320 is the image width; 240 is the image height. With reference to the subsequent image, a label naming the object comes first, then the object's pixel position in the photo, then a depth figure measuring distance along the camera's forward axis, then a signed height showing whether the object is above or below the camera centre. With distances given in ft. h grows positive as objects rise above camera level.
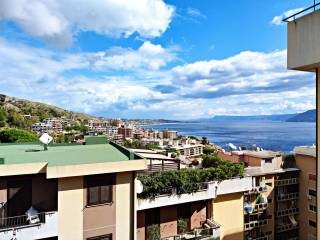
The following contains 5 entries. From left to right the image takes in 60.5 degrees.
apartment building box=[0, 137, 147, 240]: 30.25 -8.15
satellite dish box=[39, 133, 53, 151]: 36.96 -1.82
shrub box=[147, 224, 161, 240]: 42.22 -16.58
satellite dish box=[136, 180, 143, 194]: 37.91 -8.64
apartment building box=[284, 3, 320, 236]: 15.72 +4.85
